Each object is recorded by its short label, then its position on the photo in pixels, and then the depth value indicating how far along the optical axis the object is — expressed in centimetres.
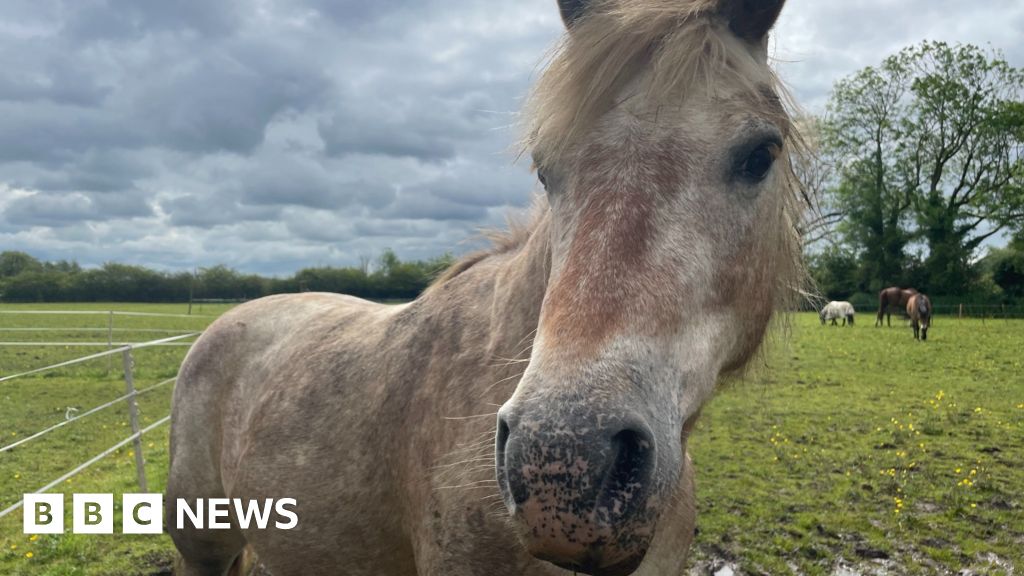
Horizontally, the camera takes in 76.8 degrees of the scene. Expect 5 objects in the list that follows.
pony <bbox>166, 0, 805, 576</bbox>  139
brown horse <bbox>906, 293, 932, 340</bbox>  2394
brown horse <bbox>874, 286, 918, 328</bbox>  3181
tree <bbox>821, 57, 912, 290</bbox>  4109
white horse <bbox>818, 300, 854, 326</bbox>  3366
